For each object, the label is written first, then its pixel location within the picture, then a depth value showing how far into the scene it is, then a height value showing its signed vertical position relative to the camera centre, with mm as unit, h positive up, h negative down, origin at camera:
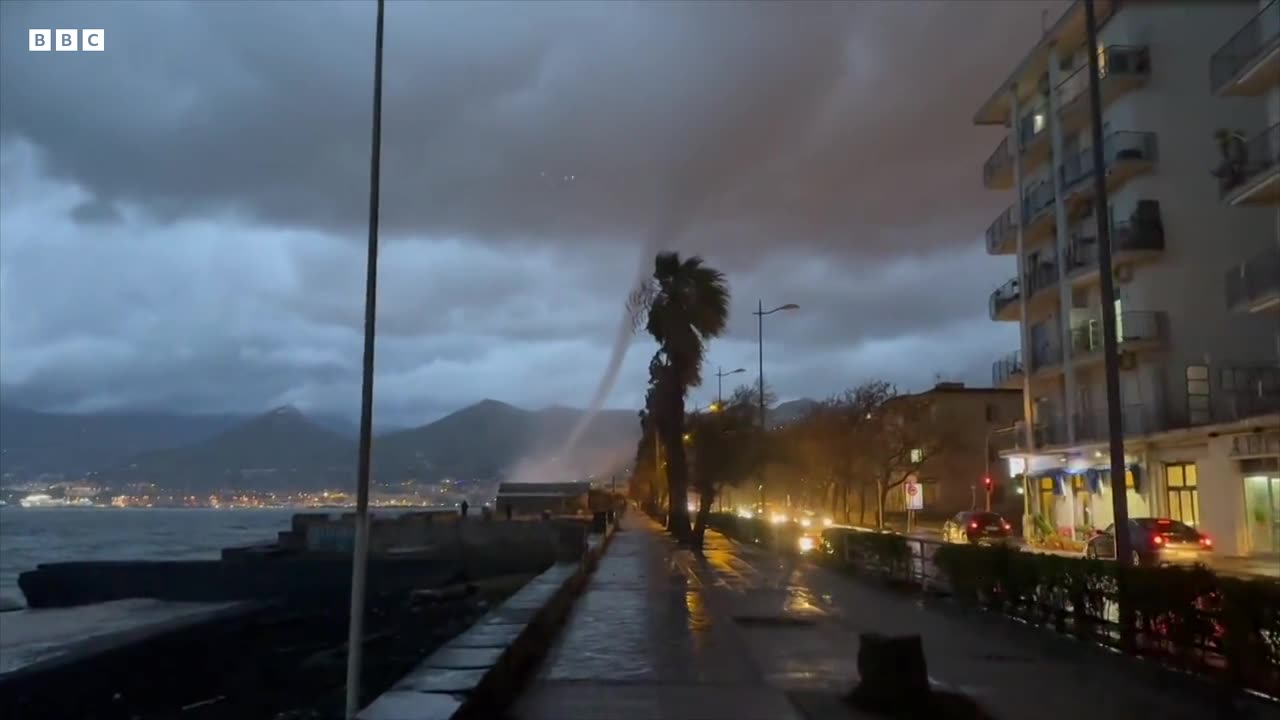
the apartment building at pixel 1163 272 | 40531 +8671
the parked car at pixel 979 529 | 44531 -1124
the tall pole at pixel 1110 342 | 17078 +2271
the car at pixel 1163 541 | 34969 -1273
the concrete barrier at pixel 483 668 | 8172 -1375
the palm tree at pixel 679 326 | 44625 +6561
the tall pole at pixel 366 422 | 10523 +752
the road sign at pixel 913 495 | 36688 +137
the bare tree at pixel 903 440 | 73000 +3774
